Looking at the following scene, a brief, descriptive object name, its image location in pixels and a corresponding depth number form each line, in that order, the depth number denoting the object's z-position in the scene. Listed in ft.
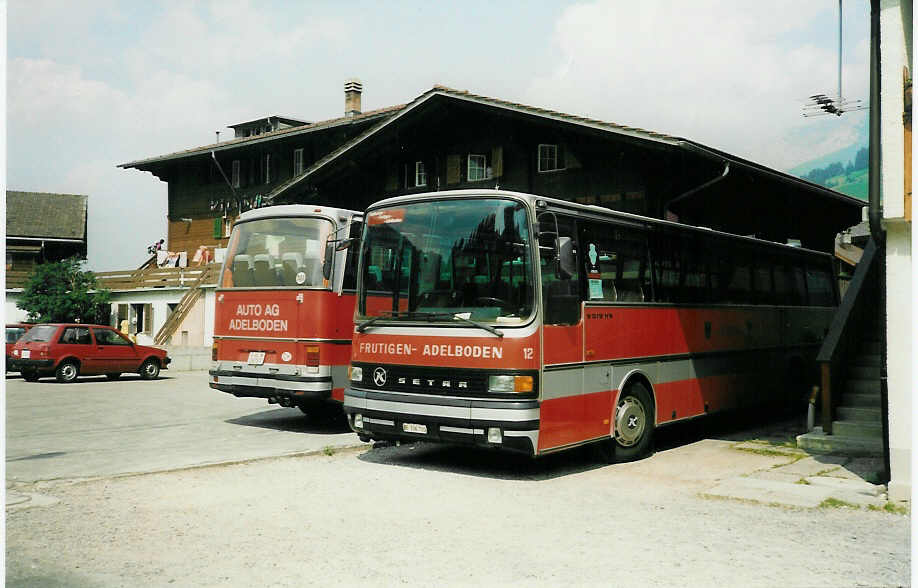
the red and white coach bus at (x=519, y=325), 28.81
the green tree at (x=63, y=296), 132.36
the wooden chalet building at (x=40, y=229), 184.85
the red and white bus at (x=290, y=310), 40.88
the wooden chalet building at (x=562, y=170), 56.18
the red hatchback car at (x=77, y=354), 76.38
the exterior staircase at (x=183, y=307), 119.55
